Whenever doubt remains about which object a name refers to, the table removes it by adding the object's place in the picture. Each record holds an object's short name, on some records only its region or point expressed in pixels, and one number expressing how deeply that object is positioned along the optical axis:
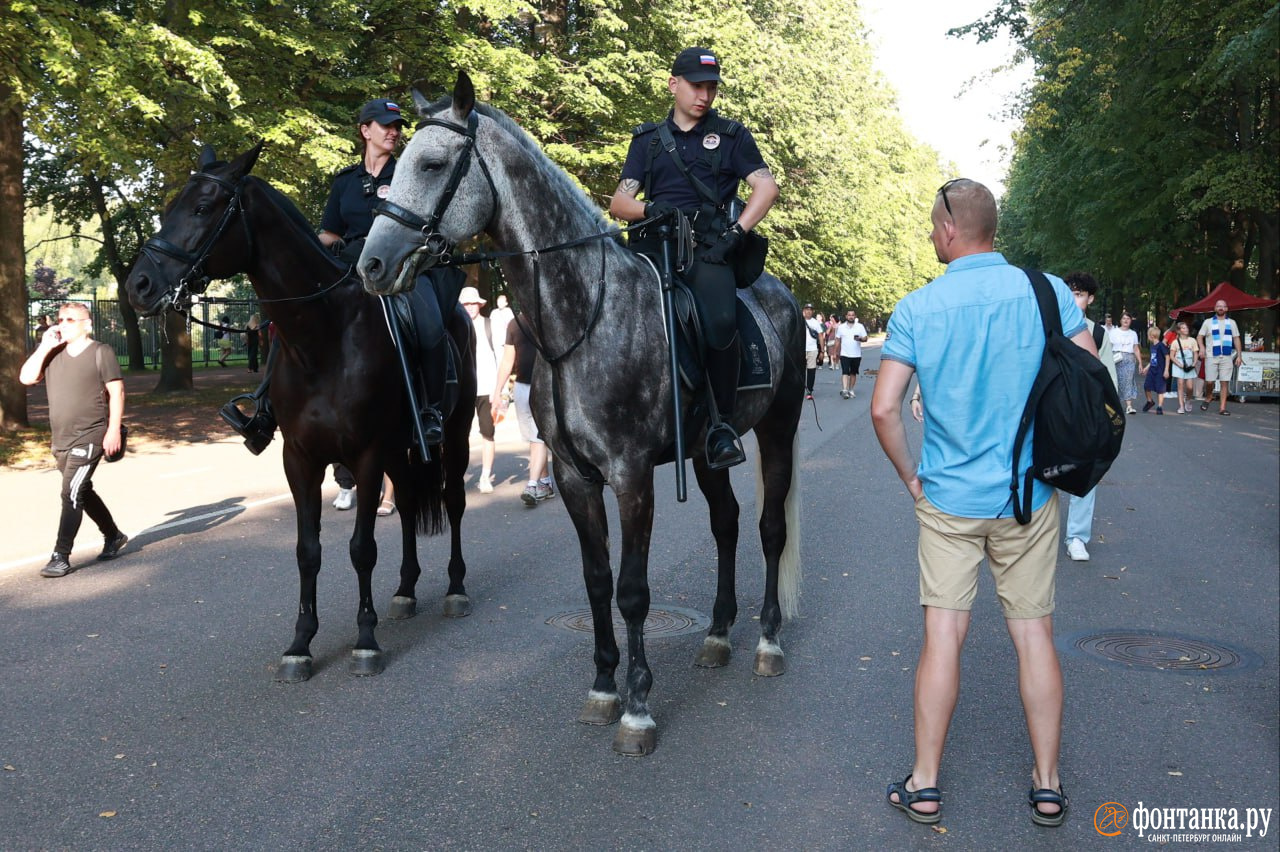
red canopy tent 33.00
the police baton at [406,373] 6.33
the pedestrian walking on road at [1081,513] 8.61
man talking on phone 8.35
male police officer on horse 5.29
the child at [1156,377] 25.42
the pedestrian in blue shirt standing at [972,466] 3.99
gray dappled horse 4.59
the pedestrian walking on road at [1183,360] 24.02
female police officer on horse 6.61
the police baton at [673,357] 5.04
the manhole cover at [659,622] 6.58
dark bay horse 5.67
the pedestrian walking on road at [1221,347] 23.64
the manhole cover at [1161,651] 5.99
